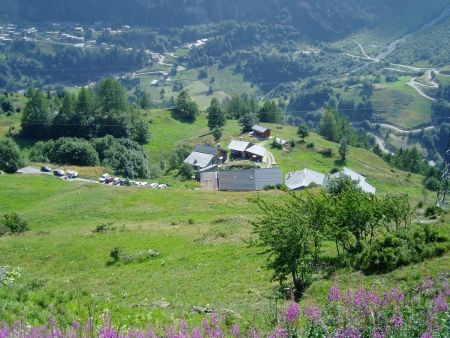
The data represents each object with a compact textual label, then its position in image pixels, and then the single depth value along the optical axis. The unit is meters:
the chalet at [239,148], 128.62
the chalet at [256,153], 125.69
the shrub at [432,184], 125.68
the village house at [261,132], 146.12
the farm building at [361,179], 102.15
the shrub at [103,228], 54.96
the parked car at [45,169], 103.88
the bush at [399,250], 26.19
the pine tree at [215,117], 152.38
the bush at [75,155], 117.12
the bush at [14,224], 55.63
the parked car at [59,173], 101.44
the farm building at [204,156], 123.00
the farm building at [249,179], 98.44
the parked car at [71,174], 102.12
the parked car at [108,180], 101.68
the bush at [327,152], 140.88
